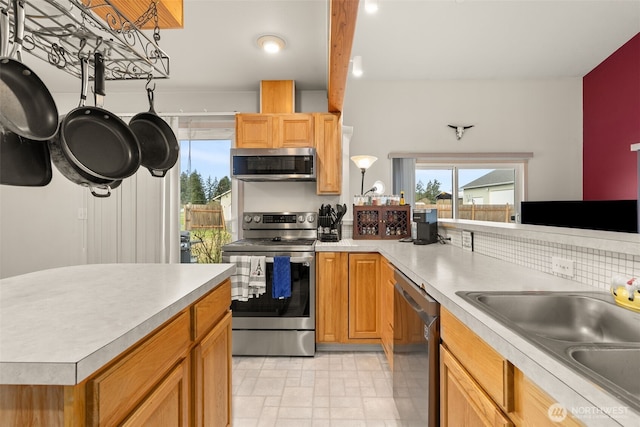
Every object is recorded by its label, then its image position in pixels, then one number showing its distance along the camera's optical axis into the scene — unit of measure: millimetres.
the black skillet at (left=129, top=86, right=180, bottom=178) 1538
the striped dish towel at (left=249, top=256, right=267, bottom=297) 2500
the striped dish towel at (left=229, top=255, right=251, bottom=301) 2500
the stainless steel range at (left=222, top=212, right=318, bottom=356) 2547
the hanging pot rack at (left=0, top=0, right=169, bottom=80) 1020
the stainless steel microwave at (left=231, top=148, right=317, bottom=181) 2971
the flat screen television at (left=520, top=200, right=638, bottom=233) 3201
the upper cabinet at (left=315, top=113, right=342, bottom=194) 3150
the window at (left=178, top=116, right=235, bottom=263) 3688
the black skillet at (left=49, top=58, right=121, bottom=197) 1021
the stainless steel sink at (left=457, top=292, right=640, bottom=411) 672
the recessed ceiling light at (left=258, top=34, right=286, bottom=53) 2605
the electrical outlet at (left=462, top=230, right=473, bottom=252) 2064
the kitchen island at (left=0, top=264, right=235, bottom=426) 602
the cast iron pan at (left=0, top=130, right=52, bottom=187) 946
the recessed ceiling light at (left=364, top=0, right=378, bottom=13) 1694
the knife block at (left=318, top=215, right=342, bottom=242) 2867
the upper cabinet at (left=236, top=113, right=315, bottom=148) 3164
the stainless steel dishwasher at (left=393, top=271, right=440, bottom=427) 1183
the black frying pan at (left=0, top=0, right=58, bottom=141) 838
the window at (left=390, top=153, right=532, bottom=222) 3902
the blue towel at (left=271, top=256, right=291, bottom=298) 2496
